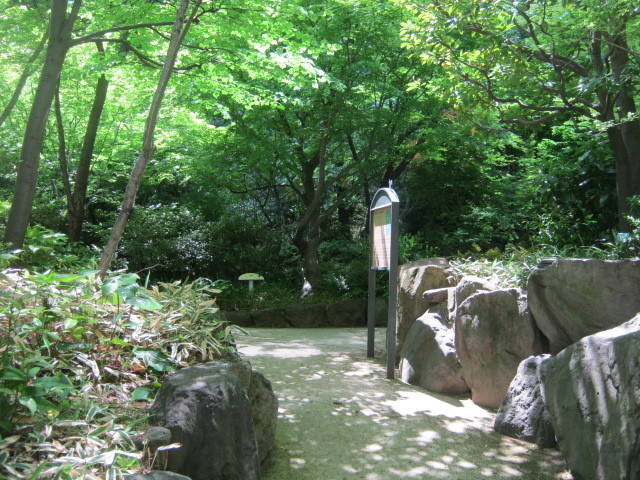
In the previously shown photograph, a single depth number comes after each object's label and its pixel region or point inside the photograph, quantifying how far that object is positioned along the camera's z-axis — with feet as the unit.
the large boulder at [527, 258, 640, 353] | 13.93
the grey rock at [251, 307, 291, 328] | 35.04
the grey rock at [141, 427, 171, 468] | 7.44
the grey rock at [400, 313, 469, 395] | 17.92
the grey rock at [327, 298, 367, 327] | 35.76
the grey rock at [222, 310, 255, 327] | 34.68
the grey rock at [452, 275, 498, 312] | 17.80
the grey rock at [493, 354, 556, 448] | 13.28
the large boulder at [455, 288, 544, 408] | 16.11
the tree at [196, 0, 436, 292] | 32.40
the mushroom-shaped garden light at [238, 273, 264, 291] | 35.19
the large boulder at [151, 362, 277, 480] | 8.23
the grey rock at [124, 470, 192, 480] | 6.30
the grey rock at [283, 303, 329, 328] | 35.37
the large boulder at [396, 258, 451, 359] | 21.36
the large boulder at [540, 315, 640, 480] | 9.32
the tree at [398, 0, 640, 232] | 19.72
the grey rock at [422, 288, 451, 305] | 20.21
